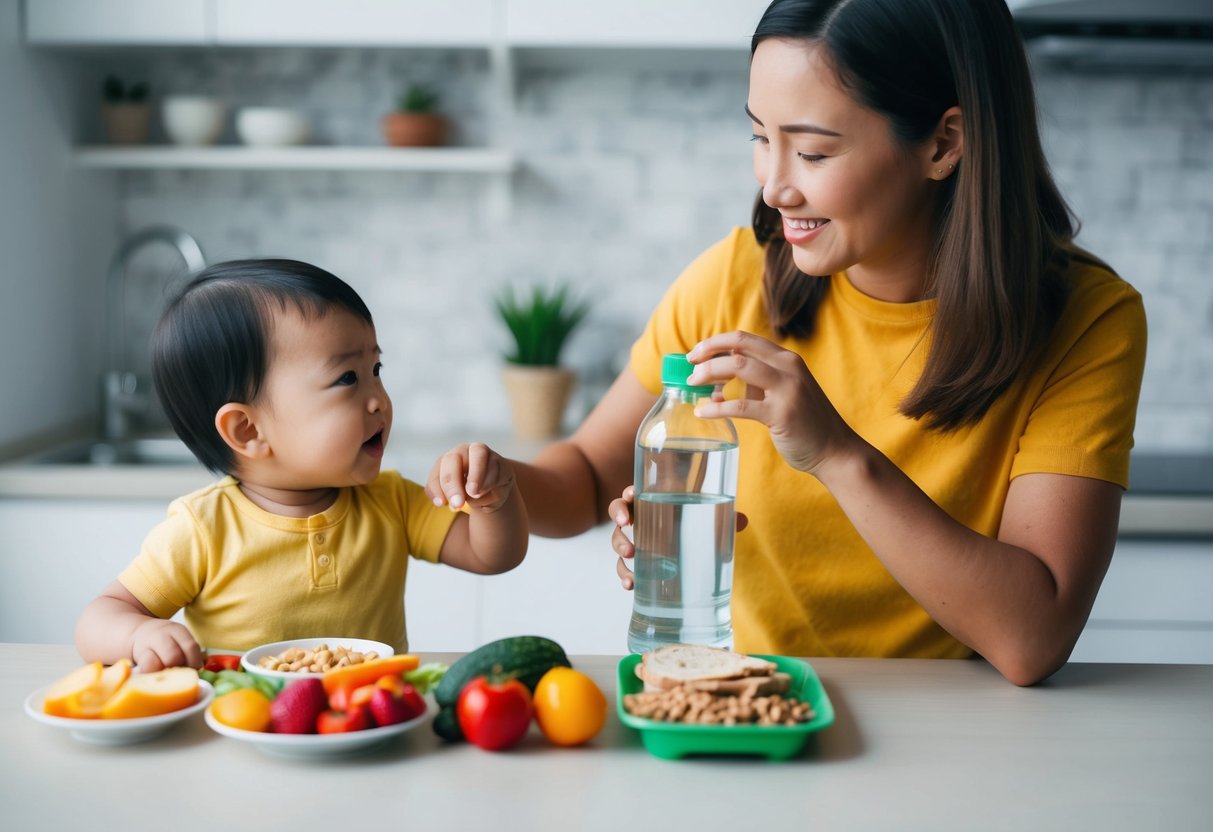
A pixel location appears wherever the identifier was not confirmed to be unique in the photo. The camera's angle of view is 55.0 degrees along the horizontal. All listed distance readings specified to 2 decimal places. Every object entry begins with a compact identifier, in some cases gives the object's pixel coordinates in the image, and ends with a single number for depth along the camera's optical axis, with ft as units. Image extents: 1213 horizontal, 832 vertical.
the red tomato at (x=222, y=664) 3.43
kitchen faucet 8.90
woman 3.71
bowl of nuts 3.25
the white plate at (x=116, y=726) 2.95
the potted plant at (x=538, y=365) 8.65
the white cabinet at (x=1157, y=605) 7.35
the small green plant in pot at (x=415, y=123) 8.64
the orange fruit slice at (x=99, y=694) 3.01
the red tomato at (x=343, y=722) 2.88
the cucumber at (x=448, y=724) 3.05
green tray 2.93
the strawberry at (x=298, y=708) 2.90
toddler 3.93
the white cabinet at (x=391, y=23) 7.85
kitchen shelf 8.34
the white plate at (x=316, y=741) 2.85
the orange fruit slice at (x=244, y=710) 2.94
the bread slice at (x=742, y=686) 3.08
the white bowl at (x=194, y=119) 8.64
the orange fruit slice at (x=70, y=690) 3.01
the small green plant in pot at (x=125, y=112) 8.83
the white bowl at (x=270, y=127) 8.58
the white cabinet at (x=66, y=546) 7.46
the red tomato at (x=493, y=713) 2.96
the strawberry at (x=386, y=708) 2.94
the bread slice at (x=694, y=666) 3.15
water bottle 4.24
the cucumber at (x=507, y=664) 3.12
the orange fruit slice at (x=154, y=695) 2.98
